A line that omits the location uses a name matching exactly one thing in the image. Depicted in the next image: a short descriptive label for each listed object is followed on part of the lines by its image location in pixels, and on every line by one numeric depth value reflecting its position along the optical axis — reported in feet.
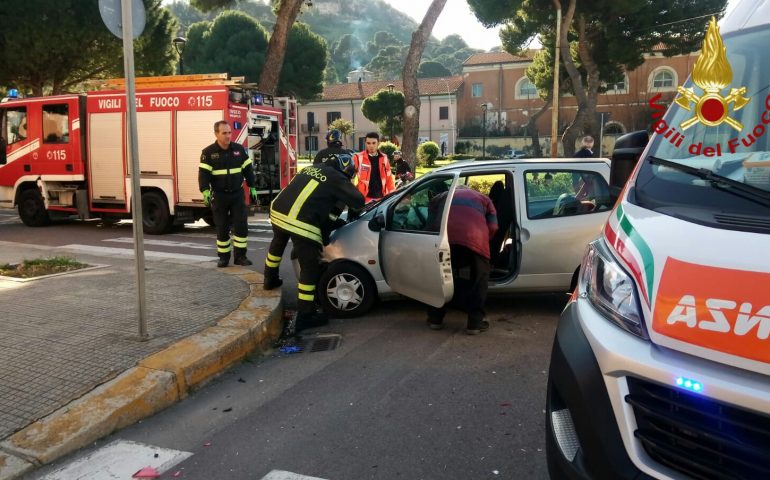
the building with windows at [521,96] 169.17
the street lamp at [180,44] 62.95
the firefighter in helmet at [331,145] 22.97
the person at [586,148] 35.35
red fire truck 36.83
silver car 17.93
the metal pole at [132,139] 14.08
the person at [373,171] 28.09
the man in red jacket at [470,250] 16.60
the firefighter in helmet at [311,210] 18.21
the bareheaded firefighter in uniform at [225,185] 25.20
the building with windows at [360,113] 209.77
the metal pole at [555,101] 69.56
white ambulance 5.70
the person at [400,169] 45.96
